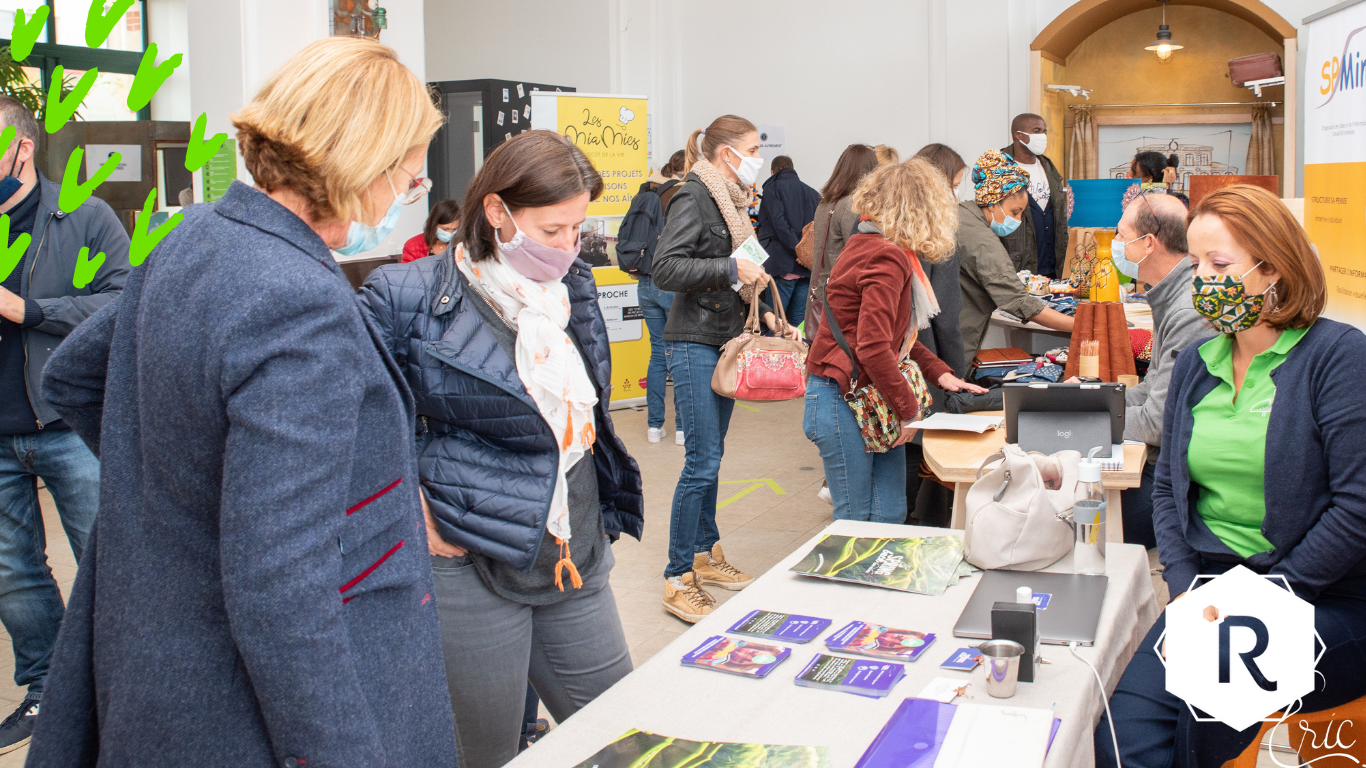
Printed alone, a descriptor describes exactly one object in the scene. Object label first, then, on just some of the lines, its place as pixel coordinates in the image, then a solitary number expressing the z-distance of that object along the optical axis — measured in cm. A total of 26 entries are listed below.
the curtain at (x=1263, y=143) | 851
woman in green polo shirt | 198
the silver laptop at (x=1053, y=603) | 186
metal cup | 162
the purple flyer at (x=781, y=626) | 190
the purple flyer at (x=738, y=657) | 176
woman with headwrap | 452
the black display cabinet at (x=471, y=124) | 868
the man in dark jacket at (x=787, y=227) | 753
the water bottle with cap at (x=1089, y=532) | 218
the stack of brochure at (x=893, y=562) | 215
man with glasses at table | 307
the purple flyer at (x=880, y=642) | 180
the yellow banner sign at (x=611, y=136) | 714
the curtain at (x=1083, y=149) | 891
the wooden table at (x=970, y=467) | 287
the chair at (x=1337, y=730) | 201
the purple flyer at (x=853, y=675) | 168
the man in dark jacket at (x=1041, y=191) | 657
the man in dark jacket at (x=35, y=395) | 279
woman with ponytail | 361
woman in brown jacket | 320
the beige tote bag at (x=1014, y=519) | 215
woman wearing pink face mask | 184
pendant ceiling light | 833
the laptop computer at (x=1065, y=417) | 292
